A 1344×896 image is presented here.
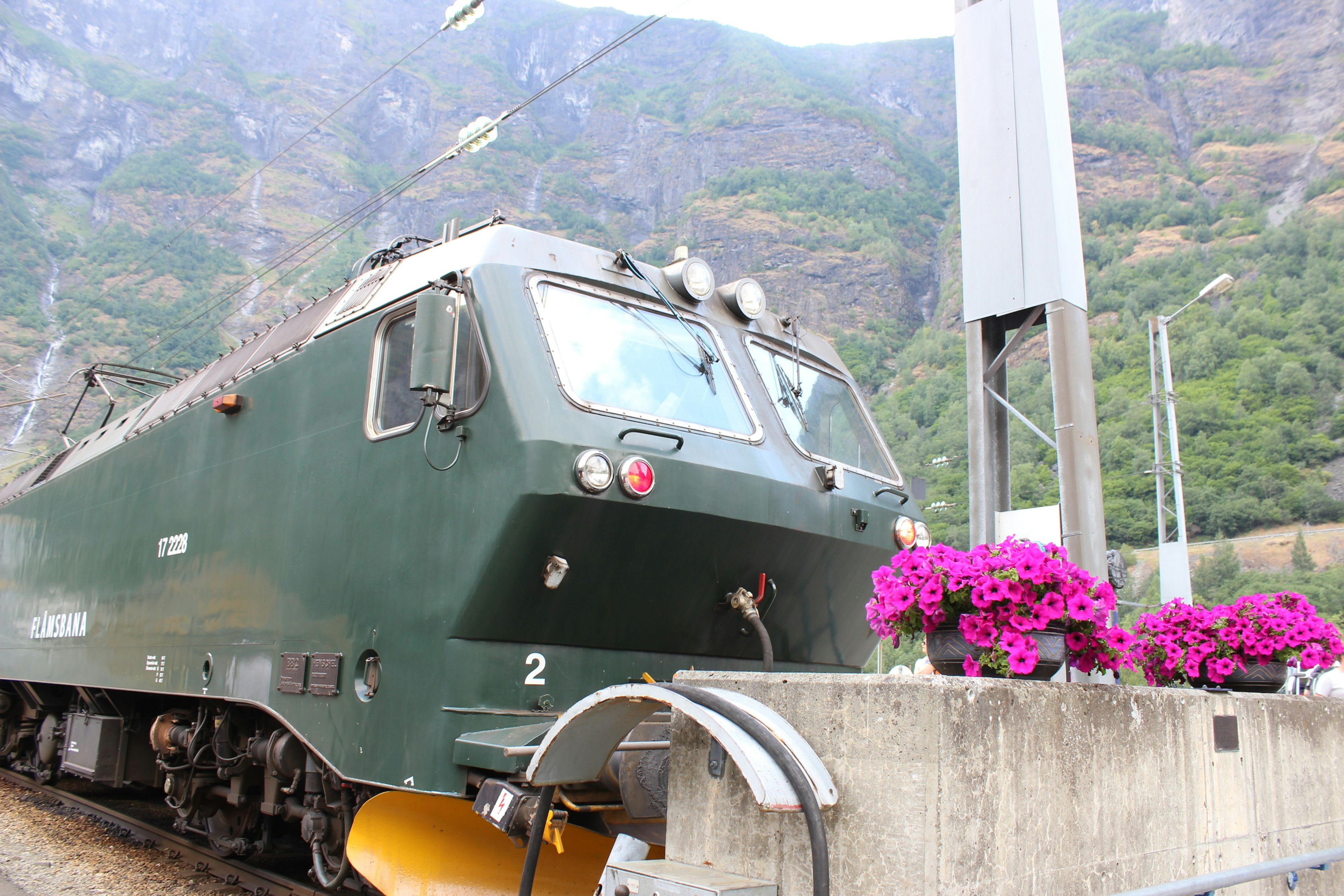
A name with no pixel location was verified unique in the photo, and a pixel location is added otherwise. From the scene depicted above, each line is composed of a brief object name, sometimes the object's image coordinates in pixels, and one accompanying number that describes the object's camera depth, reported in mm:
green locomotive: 3977
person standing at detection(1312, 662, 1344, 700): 6996
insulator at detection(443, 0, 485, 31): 8453
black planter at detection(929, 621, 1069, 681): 3211
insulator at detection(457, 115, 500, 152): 9938
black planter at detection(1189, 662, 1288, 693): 4355
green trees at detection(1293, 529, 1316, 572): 43719
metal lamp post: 12633
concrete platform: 2525
